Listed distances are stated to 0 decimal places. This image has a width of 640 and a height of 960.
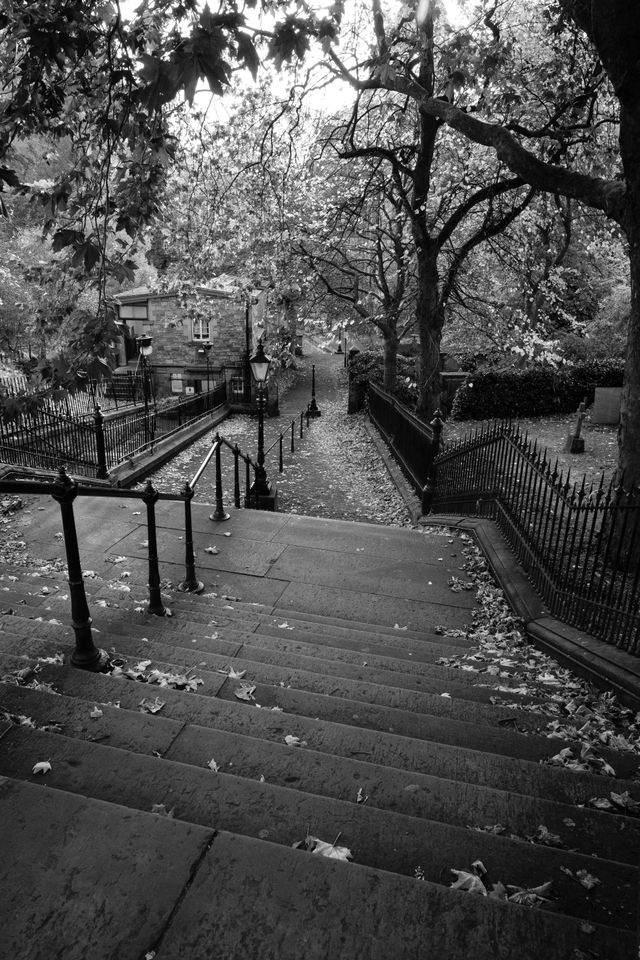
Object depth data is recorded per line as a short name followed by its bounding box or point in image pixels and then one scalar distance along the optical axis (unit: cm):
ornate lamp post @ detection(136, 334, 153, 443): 1834
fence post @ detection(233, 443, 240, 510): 896
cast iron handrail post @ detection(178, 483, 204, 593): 535
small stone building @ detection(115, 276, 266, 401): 2755
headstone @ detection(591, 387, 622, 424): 1822
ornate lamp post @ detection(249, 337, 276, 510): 1095
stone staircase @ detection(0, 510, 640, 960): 158
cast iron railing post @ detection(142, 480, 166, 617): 446
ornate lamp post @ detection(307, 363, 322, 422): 2694
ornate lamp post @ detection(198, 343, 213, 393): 2755
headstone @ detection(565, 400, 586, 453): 1501
